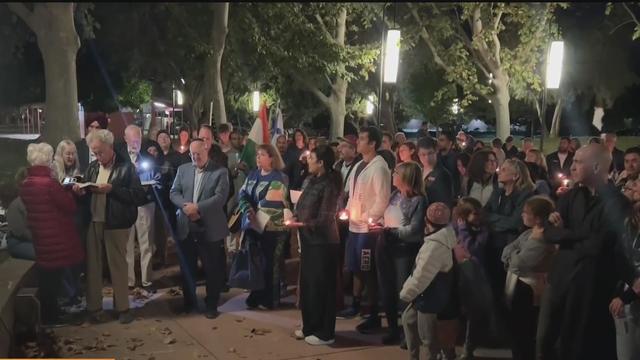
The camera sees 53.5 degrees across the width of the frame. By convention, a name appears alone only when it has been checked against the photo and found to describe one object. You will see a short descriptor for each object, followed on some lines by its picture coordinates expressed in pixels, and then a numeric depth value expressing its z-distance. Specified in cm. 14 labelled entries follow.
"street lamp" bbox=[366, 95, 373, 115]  4322
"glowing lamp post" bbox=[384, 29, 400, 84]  1327
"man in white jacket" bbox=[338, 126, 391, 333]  620
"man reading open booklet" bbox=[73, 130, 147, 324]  657
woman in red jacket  626
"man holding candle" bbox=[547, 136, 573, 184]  1102
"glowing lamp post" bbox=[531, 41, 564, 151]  1567
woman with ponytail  597
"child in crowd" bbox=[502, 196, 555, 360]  489
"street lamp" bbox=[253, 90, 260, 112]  2300
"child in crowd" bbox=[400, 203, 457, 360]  485
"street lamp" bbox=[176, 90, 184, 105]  3551
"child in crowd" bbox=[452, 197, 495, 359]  524
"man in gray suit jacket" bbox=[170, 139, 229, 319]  685
